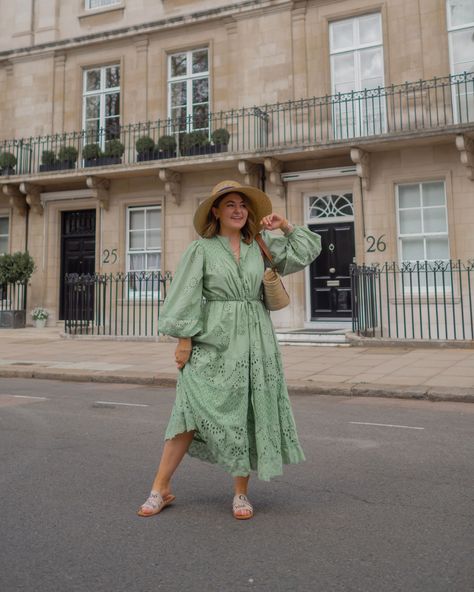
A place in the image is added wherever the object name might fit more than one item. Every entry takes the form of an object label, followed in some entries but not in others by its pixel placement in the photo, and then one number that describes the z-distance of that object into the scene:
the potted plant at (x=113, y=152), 16.38
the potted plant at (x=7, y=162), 17.41
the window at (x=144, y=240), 16.78
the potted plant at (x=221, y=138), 15.36
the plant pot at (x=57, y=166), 17.00
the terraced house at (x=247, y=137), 13.72
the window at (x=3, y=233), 18.64
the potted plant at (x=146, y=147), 16.00
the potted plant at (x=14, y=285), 16.47
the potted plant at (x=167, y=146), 15.80
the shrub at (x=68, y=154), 16.94
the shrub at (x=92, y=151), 16.59
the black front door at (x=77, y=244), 17.73
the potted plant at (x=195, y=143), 15.52
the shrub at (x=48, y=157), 17.09
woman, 3.07
